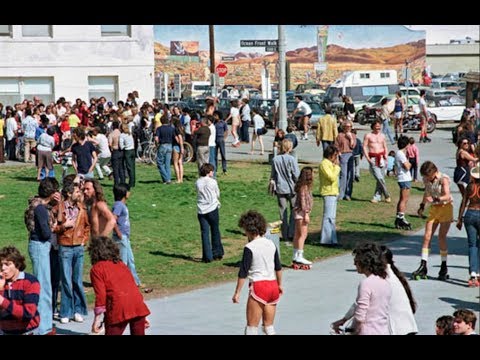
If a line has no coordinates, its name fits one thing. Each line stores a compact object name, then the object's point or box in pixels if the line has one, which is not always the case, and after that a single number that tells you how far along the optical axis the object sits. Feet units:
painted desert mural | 242.37
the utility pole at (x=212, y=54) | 150.04
